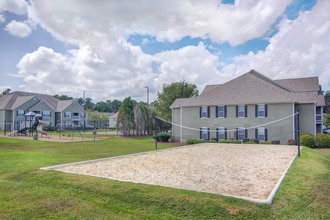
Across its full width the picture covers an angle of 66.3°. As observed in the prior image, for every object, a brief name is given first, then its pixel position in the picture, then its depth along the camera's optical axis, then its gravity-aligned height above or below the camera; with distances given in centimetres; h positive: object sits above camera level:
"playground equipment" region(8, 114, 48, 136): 3180 -103
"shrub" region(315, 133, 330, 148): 1991 -181
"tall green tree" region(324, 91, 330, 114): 5914 +529
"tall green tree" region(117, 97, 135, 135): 3612 +9
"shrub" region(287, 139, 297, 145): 2045 -194
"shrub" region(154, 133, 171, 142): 2795 -204
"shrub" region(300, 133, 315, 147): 2025 -181
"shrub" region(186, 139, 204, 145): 2352 -219
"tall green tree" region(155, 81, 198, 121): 3978 +388
